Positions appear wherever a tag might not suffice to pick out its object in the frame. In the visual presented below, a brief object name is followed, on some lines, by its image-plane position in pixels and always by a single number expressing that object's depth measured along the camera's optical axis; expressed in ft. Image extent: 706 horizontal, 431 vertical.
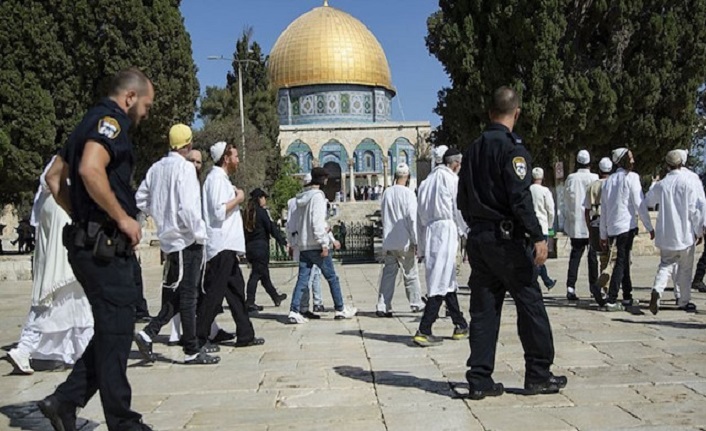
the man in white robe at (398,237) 27.07
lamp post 95.09
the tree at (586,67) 63.87
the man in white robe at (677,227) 25.39
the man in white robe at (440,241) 21.09
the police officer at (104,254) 11.39
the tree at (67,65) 59.82
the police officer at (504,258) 14.67
